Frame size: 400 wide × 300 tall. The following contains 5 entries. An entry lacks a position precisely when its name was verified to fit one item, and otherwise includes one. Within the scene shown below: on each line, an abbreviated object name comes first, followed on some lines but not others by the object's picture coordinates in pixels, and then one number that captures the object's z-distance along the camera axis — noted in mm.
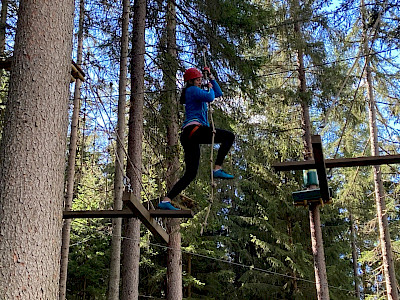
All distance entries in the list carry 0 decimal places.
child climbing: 4566
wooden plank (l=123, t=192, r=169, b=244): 4309
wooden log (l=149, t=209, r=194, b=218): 4785
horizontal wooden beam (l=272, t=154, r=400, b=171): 4535
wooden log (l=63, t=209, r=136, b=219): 4980
